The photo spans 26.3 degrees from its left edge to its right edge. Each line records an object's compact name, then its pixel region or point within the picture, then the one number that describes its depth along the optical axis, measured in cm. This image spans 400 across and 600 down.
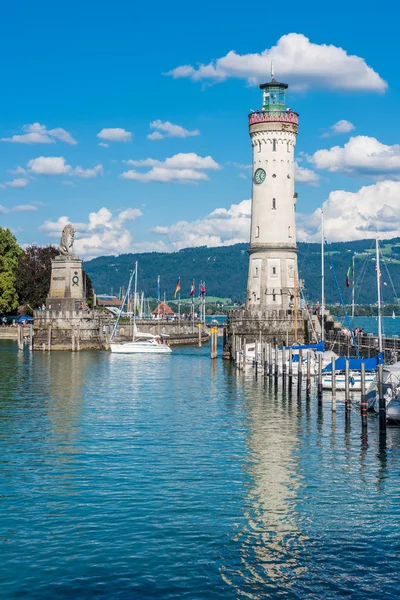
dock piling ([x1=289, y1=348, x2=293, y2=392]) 6075
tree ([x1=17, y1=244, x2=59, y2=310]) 13788
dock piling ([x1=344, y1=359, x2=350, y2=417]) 4540
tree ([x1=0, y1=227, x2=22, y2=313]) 13675
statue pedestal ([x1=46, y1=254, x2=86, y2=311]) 10744
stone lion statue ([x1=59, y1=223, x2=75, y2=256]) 11012
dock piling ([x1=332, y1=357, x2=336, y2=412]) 4711
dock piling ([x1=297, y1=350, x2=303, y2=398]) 5721
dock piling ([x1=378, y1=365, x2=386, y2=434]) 4022
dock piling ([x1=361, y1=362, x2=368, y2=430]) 4284
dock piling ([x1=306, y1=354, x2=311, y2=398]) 5669
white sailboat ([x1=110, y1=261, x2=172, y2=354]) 10312
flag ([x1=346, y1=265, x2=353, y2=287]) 7140
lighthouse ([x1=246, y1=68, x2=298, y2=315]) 9075
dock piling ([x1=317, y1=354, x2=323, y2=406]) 5126
